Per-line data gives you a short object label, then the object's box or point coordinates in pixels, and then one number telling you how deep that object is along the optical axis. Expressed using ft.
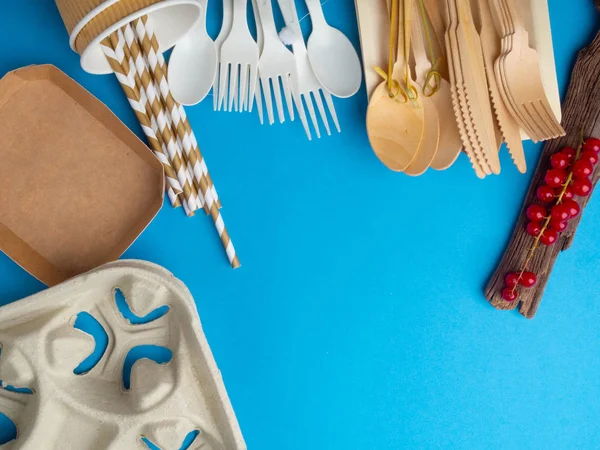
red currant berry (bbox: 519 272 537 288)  1.62
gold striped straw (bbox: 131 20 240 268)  1.44
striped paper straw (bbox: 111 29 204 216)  1.42
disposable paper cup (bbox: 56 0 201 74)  1.27
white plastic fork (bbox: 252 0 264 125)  1.54
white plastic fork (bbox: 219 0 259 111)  1.54
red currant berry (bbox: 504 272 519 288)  1.63
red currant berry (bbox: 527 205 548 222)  1.60
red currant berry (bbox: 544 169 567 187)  1.58
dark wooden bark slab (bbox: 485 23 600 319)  1.59
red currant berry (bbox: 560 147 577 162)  1.58
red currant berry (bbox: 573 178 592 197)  1.57
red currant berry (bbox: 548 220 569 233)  1.59
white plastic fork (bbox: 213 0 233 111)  1.53
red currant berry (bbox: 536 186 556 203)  1.59
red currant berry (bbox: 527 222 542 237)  1.61
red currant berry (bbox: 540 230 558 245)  1.59
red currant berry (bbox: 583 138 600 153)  1.56
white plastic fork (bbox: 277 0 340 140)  1.56
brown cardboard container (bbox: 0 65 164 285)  1.45
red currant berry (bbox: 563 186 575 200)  1.58
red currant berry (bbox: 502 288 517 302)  1.63
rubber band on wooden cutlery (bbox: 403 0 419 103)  1.48
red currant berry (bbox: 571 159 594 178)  1.56
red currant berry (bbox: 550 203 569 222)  1.57
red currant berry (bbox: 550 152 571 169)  1.58
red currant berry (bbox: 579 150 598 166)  1.56
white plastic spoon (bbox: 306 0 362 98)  1.57
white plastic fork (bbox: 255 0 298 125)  1.55
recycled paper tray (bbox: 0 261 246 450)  1.41
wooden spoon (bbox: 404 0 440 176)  1.54
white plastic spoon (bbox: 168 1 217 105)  1.52
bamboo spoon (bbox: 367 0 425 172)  1.56
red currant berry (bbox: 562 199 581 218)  1.57
